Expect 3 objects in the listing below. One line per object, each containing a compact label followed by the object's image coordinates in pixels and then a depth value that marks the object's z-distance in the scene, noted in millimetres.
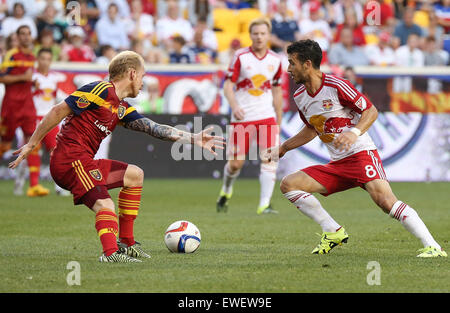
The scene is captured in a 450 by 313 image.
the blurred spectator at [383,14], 21828
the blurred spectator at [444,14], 22547
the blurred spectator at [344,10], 22094
